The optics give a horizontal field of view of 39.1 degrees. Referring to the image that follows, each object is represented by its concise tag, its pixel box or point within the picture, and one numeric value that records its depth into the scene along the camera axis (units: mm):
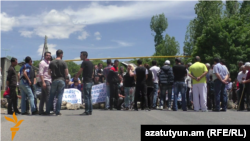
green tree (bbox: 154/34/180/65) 78312
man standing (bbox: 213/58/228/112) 13312
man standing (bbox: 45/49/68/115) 10609
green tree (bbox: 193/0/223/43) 55584
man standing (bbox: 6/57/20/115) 11445
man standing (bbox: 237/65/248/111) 14445
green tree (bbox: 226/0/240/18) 58109
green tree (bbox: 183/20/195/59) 64081
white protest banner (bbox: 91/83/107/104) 14964
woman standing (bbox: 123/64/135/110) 13656
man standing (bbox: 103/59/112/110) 13988
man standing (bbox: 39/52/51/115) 10906
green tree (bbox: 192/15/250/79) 41375
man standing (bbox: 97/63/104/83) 16453
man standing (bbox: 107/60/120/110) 13766
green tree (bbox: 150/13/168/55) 84688
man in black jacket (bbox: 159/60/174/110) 14023
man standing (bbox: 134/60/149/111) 13344
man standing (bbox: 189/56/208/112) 13258
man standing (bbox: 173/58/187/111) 13475
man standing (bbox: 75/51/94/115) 11086
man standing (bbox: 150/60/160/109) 14453
